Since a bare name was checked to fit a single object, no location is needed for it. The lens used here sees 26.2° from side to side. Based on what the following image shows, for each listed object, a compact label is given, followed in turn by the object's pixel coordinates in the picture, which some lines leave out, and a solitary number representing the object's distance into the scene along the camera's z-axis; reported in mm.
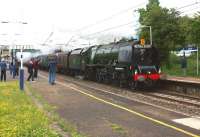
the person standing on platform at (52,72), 28484
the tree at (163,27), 50669
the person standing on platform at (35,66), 34141
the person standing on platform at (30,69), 32537
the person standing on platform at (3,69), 32594
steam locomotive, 26125
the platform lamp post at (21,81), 23281
